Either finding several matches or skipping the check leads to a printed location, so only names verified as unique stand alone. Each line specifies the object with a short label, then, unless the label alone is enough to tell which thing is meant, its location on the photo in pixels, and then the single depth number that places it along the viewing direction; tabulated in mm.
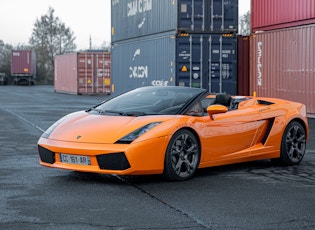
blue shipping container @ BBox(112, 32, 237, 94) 19328
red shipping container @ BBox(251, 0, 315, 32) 18266
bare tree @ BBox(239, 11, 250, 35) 82962
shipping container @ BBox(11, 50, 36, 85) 67356
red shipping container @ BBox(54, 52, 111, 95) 41688
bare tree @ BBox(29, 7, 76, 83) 84875
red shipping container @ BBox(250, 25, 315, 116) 18344
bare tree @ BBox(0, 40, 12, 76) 77669
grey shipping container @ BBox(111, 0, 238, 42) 18969
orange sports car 6781
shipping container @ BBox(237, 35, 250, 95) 21266
